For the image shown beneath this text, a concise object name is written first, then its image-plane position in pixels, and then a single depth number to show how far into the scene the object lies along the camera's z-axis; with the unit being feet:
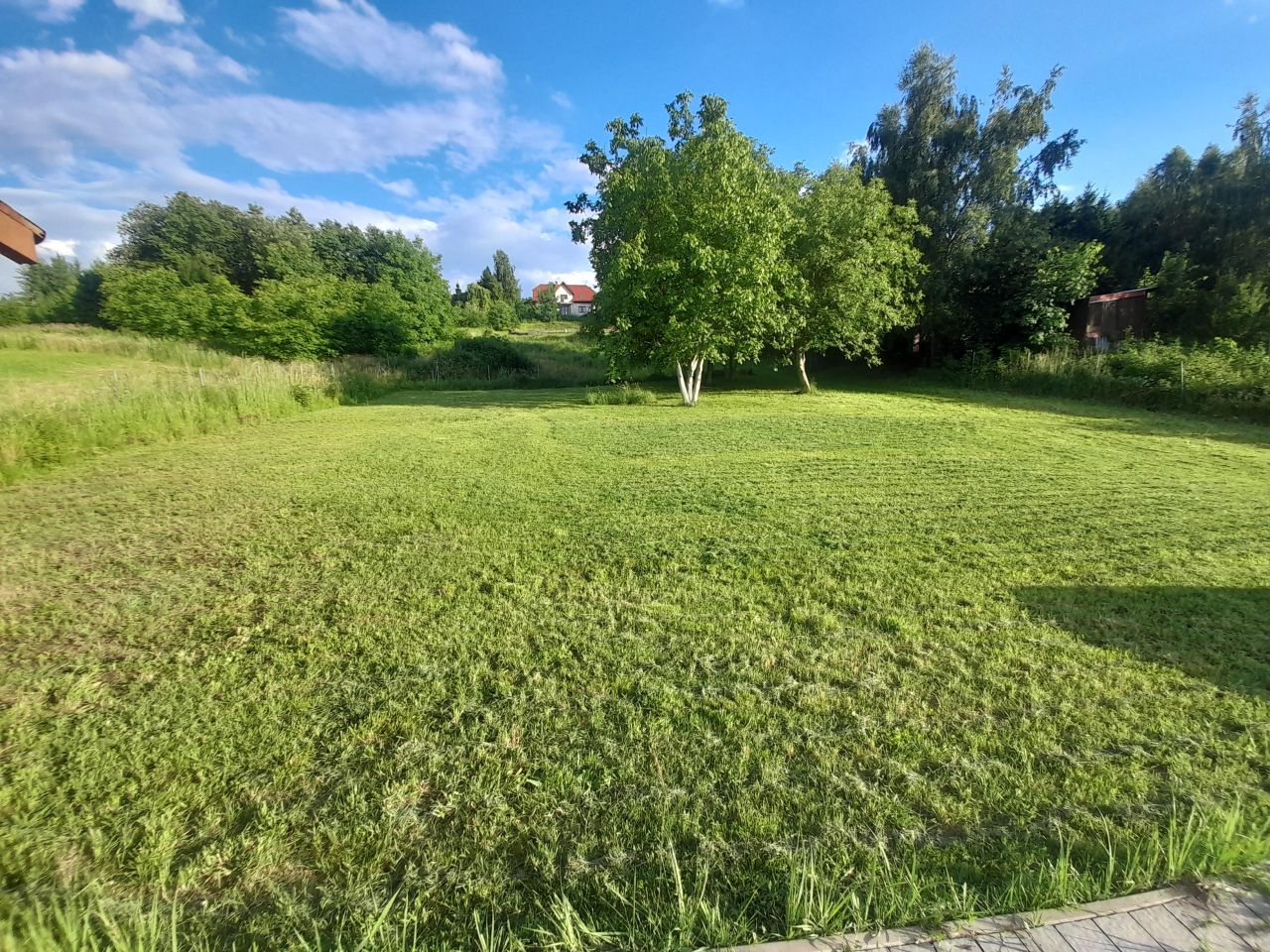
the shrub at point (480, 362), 84.53
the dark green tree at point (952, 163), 69.82
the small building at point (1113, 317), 63.57
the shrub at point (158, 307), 85.92
